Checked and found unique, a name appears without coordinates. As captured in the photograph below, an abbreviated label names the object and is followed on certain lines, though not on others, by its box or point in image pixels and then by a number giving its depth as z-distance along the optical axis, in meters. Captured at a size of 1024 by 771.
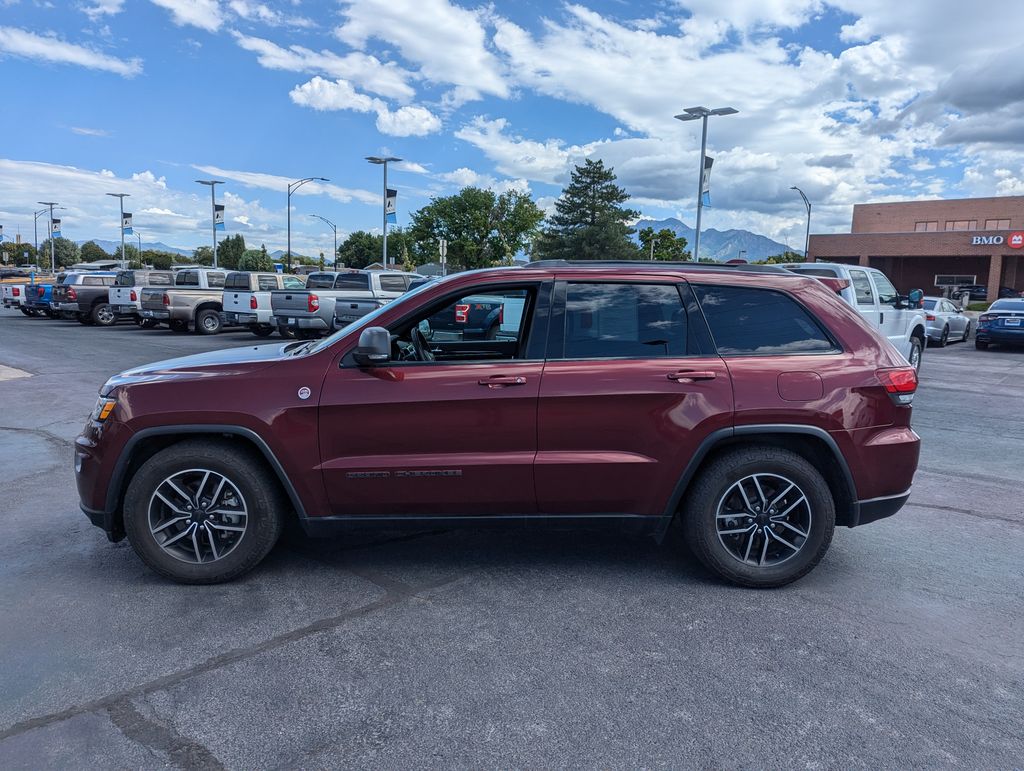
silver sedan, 22.03
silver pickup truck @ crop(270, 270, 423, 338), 17.48
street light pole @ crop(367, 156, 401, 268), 38.28
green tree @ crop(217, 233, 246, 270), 111.44
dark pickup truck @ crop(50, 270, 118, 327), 25.27
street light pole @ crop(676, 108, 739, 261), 24.72
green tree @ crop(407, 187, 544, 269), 80.75
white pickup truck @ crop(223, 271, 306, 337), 20.02
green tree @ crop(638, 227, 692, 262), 86.25
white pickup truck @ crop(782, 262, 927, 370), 11.99
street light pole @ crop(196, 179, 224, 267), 49.88
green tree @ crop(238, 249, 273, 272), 103.64
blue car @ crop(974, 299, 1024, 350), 20.03
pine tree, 75.75
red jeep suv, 3.94
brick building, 49.38
